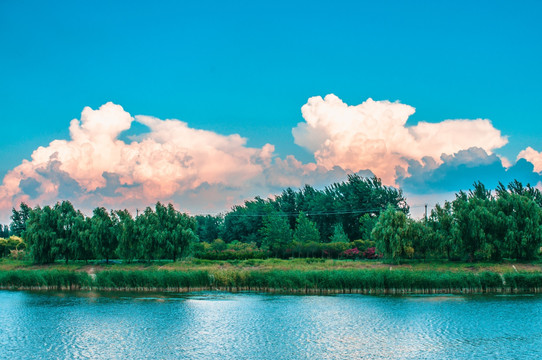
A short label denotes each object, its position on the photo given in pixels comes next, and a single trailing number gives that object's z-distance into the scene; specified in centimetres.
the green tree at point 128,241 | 6284
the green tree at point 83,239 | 6359
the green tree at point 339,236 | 8450
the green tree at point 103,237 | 6334
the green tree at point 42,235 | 6425
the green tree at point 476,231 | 5659
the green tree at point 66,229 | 6438
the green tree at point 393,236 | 5728
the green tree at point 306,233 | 8494
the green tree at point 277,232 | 8453
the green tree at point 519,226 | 5612
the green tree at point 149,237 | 6272
